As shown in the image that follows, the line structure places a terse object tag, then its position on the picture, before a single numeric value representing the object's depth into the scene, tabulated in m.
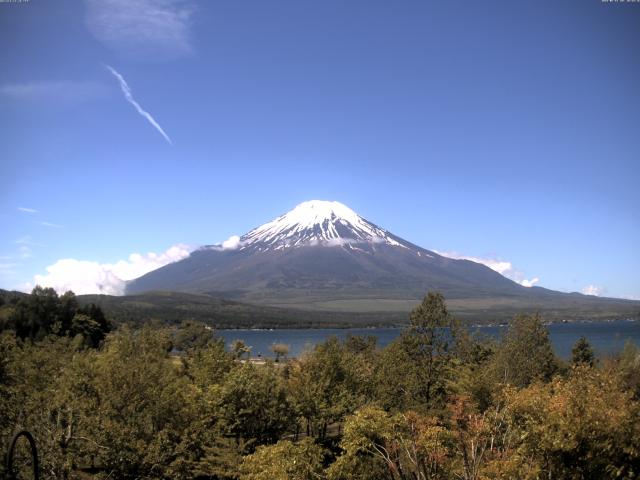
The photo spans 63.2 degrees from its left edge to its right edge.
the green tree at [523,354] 36.12
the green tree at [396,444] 18.09
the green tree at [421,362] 33.78
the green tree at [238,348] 45.79
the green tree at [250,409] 25.94
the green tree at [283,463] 17.55
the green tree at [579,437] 13.06
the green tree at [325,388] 30.28
